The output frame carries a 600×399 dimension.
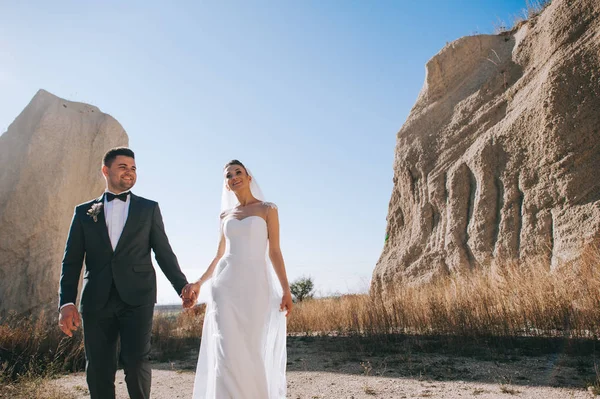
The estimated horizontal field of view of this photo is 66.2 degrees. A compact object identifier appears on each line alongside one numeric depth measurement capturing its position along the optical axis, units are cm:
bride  373
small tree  2469
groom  306
